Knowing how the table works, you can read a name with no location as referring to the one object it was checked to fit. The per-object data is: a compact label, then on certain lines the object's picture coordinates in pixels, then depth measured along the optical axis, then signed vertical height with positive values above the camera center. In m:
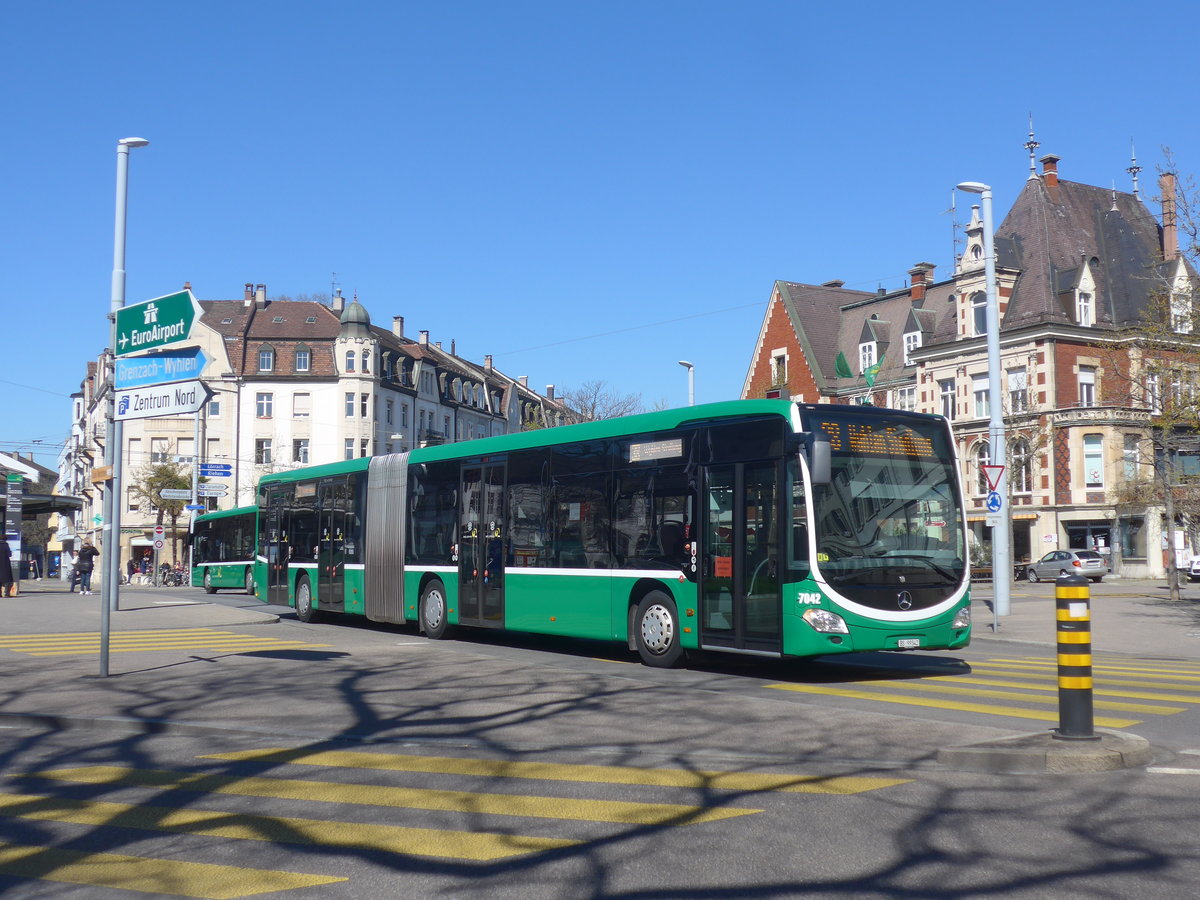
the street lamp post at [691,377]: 44.31 +6.01
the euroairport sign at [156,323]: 13.27 +2.44
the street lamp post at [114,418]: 13.35 +1.60
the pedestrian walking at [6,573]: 35.53 -0.89
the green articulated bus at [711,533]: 13.02 +0.13
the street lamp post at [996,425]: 24.05 +2.46
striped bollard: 7.95 -0.79
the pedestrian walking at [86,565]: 38.19 -0.73
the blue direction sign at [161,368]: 13.49 +1.95
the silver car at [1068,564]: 49.34 -0.80
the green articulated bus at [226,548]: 45.59 -0.22
